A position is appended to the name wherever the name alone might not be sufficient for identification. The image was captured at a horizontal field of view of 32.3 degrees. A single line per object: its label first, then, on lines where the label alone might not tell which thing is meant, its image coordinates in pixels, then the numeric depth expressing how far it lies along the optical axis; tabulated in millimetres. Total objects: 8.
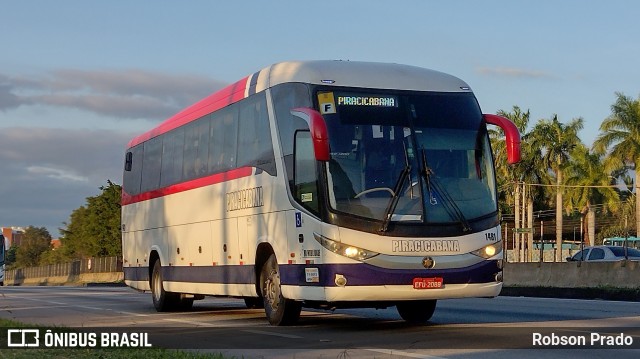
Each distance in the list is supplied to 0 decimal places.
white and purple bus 14227
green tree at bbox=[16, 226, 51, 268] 185250
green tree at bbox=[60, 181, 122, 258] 119125
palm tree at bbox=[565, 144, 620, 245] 88062
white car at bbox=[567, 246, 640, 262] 35594
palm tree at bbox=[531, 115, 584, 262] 87312
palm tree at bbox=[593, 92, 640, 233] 75875
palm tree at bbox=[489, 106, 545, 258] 87625
